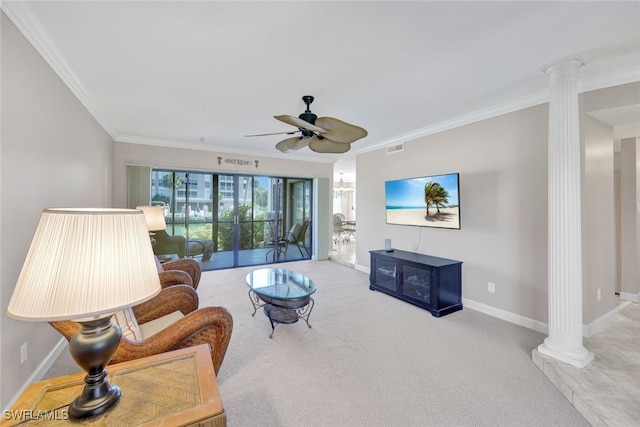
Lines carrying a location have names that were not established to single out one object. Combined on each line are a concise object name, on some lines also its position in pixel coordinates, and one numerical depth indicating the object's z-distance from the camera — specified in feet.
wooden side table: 3.17
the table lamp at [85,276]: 2.68
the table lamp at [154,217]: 11.28
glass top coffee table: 9.09
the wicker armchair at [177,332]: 4.91
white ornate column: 7.25
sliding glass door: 17.57
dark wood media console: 10.91
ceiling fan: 7.88
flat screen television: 11.97
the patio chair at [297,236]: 21.43
